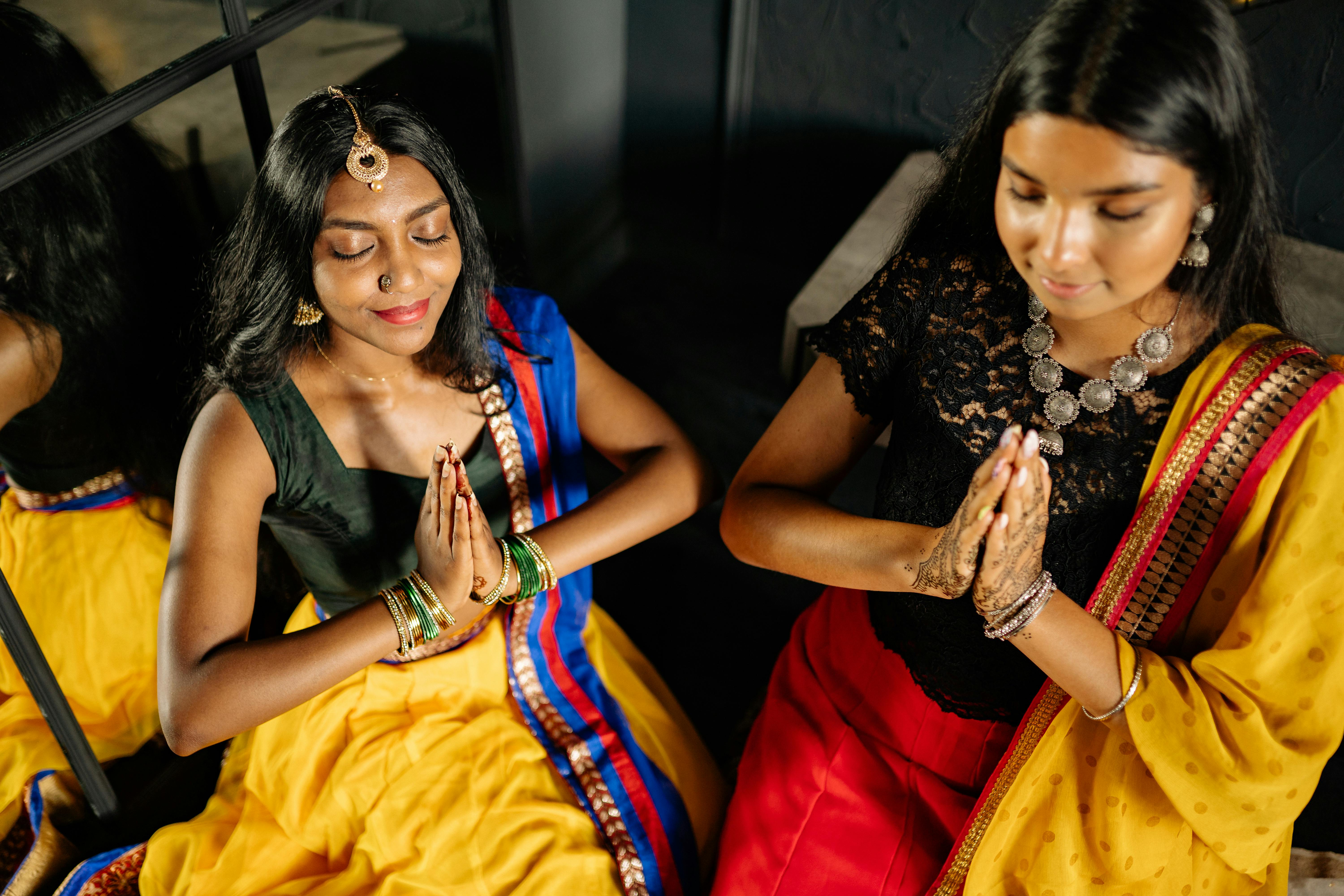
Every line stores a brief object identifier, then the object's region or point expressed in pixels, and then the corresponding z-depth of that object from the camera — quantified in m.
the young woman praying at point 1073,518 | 0.99
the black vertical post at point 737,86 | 2.92
